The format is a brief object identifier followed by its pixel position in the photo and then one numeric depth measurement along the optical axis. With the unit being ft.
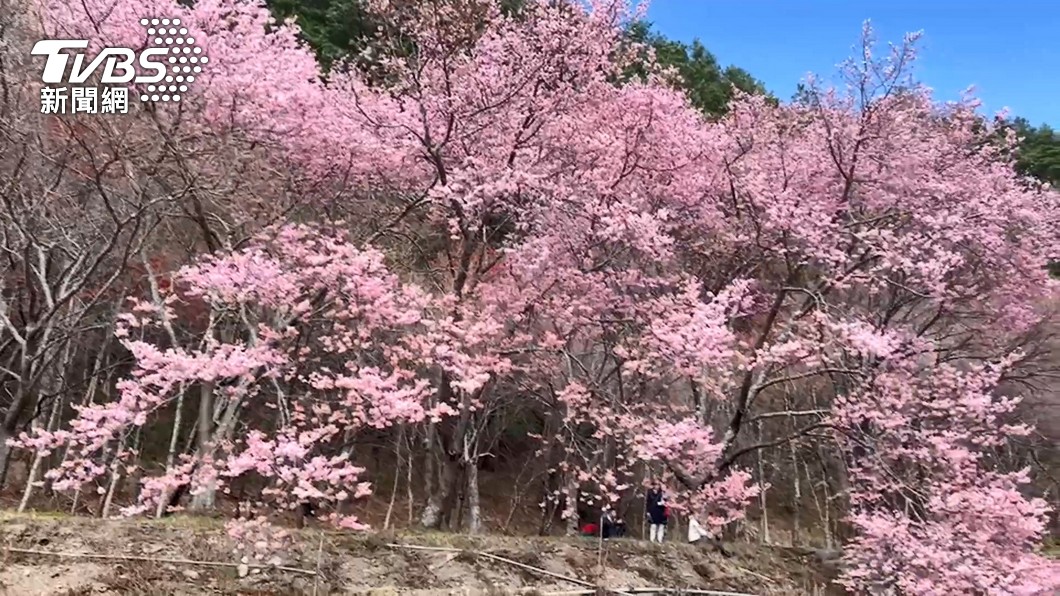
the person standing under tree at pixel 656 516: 41.37
